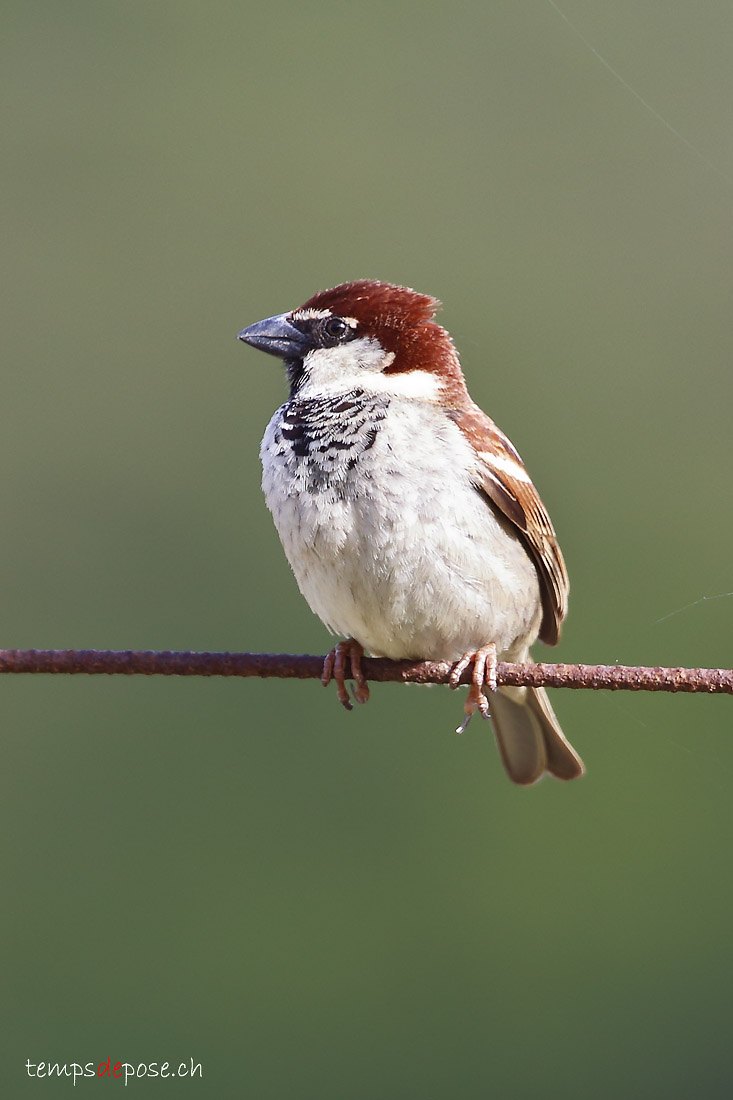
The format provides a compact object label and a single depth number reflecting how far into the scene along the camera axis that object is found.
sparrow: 3.99
